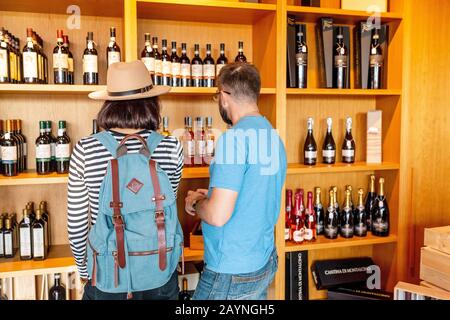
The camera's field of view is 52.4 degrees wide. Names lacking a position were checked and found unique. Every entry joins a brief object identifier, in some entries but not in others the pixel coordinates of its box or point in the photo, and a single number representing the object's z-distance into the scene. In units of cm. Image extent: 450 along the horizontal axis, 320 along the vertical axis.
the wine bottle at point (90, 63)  189
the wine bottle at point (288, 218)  221
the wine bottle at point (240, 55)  217
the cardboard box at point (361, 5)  221
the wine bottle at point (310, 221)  223
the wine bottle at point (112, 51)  192
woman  120
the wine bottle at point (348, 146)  235
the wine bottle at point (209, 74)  207
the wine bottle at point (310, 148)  228
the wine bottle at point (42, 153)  188
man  134
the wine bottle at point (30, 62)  181
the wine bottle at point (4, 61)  177
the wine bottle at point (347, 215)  231
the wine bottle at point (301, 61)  214
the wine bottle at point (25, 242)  190
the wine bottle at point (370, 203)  238
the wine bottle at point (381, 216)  230
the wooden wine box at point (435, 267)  187
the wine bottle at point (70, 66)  191
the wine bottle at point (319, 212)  233
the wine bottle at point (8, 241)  193
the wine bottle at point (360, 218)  231
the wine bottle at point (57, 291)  199
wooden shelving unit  194
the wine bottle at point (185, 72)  204
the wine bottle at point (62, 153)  191
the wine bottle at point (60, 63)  187
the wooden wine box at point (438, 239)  190
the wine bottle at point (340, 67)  223
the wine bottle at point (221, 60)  212
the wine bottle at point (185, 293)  214
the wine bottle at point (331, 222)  227
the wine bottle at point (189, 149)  210
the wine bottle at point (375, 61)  228
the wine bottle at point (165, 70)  199
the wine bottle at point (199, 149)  212
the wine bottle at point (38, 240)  191
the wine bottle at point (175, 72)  202
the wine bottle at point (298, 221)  220
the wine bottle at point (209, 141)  213
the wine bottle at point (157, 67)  197
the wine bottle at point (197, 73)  206
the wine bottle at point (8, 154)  184
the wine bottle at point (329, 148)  231
